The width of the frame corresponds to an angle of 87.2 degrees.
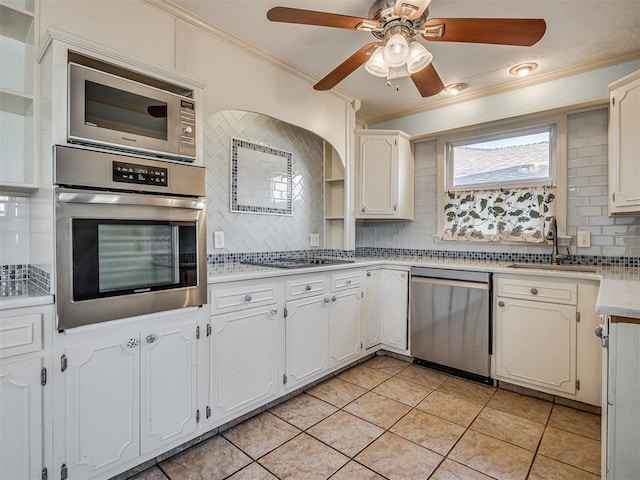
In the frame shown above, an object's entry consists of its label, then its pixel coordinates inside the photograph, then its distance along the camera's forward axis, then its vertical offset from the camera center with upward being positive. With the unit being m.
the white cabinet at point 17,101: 1.56 +0.63
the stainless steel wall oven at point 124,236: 1.35 +0.00
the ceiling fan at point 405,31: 1.60 +1.06
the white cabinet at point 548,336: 2.20 -0.69
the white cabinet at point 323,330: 2.32 -0.71
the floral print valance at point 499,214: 2.90 +0.22
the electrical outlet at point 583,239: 2.66 -0.01
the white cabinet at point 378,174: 3.41 +0.64
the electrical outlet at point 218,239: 2.56 -0.02
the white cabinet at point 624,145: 2.10 +0.60
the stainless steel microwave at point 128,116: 1.39 +0.55
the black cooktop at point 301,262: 2.44 -0.21
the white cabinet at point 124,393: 1.38 -0.71
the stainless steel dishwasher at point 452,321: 2.61 -0.69
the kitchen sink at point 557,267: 2.45 -0.23
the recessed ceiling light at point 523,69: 2.69 +1.38
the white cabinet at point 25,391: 1.23 -0.59
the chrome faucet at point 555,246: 2.70 -0.07
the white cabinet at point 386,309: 3.05 -0.66
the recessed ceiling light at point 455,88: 3.07 +1.39
